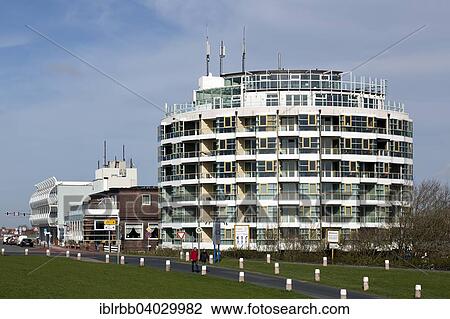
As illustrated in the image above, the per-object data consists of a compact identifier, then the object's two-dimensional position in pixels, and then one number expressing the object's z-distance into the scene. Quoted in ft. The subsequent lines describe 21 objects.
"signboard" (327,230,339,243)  221.66
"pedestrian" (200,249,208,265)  213.66
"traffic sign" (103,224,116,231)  194.75
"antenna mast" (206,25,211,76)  378.12
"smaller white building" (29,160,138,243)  523.29
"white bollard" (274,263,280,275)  187.46
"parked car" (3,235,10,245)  506.89
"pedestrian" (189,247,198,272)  182.04
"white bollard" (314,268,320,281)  169.27
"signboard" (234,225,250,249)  292.81
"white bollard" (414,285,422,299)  135.95
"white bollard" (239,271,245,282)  159.55
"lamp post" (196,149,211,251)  336.90
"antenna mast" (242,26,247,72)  367.19
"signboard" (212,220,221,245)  238.89
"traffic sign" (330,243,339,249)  225.76
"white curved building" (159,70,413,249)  321.52
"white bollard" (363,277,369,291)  152.50
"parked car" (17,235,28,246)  435.61
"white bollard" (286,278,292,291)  144.15
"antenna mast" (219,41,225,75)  378.12
